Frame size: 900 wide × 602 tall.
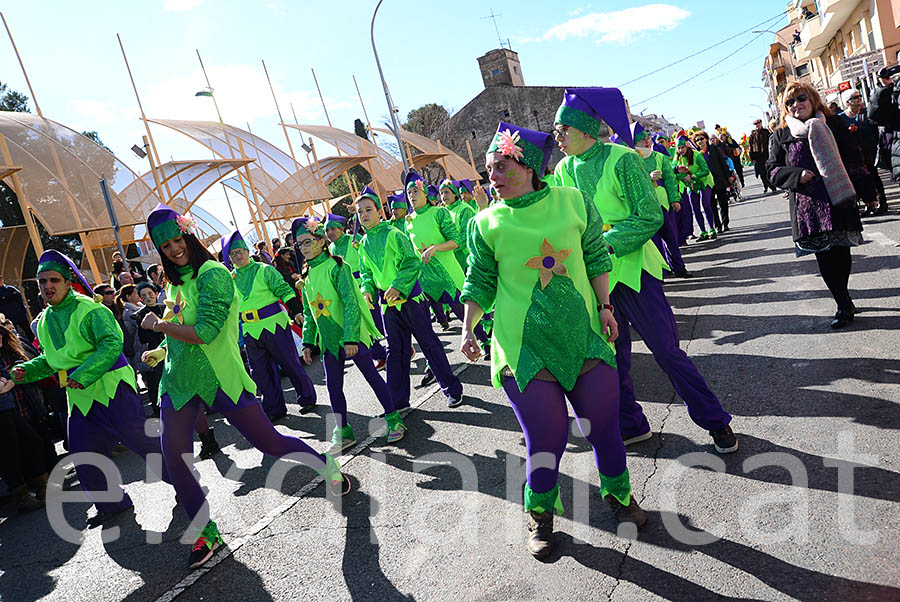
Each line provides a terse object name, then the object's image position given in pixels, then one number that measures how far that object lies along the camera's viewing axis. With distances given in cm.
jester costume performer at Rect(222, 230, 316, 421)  648
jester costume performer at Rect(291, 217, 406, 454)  522
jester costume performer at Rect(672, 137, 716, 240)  1152
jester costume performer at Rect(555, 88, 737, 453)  358
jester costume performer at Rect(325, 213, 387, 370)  613
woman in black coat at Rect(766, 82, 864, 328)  488
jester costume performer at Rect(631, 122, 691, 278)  741
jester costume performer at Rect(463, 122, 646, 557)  285
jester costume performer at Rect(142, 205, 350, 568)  369
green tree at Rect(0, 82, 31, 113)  3162
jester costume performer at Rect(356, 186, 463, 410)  571
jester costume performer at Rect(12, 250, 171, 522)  446
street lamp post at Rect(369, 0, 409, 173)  2116
